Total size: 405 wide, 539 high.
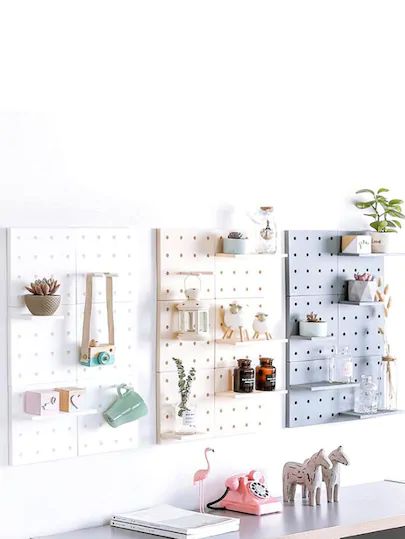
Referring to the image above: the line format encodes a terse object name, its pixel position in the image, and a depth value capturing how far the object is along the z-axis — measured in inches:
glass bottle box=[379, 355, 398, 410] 154.8
